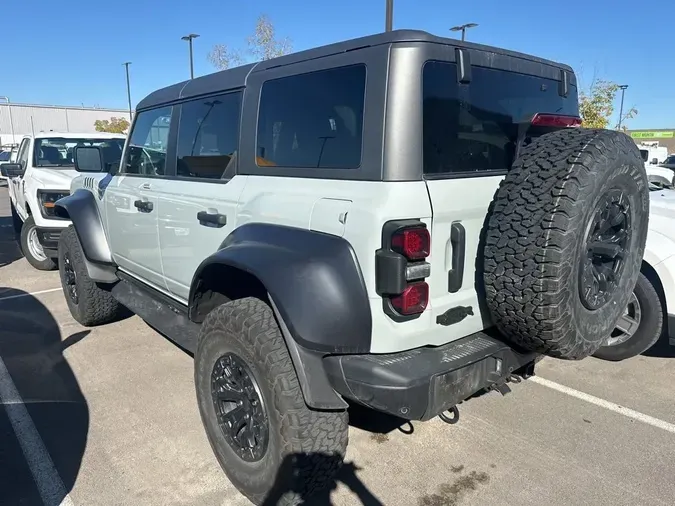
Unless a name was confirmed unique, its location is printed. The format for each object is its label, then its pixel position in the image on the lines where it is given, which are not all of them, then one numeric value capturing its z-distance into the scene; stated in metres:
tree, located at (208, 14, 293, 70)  17.47
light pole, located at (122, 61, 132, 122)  36.01
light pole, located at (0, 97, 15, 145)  53.89
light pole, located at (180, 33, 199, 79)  23.34
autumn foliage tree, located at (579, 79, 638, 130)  15.62
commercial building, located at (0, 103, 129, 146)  54.81
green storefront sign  65.12
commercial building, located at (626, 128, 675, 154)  62.12
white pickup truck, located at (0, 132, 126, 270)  6.80
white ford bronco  2.12
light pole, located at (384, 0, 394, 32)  9.10
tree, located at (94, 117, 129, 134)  48.22
